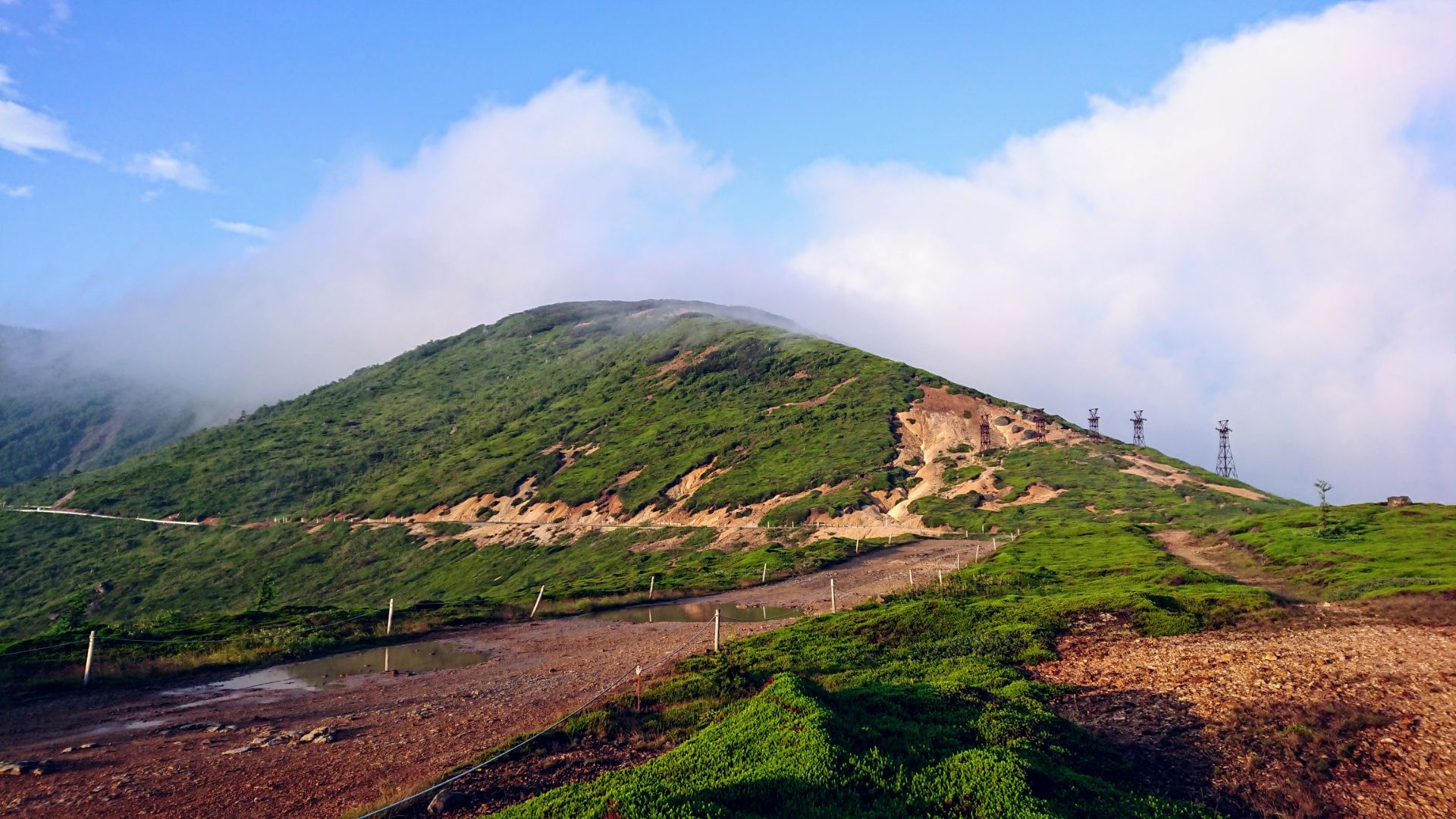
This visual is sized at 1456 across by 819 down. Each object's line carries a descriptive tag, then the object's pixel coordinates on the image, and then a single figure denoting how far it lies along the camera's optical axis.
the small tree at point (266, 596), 48.19
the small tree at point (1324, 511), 53.10
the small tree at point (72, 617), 34.53
